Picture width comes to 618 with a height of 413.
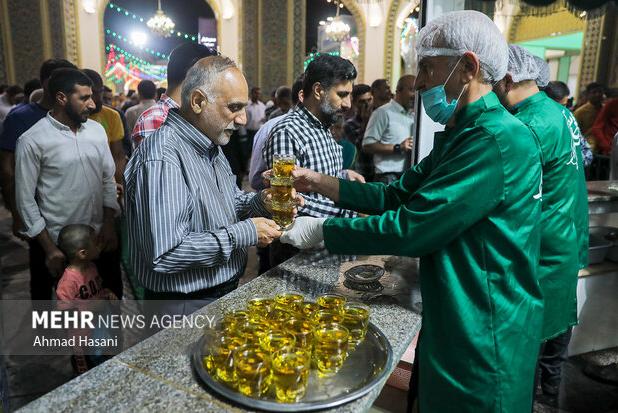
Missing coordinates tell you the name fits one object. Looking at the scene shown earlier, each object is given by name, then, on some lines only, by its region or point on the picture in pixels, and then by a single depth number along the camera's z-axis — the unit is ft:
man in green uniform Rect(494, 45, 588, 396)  7.78
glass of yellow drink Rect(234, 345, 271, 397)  3.77
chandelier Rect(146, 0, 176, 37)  52.03
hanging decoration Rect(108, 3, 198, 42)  62.99
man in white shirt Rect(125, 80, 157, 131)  19.11
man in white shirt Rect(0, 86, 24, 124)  23.93
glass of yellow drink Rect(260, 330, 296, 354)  4.01
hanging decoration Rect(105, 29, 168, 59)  66.28
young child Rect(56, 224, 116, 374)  9.14
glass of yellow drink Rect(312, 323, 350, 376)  4.17
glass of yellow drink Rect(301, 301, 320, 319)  4.76
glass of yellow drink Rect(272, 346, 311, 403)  3.71
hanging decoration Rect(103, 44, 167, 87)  67.46
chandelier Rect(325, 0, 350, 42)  49.08
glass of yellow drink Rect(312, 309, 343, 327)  4.71
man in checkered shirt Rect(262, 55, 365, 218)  8.61
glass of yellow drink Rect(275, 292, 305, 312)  4.87
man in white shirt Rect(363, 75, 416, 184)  16.43
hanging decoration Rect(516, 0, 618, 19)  19.25
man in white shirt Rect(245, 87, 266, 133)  33.17
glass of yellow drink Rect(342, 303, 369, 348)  4.67
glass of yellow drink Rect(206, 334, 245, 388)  3.94
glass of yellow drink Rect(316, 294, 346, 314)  4.91
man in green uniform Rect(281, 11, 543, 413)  4.48
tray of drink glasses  3.73
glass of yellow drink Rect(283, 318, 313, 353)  4.22
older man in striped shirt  5.61
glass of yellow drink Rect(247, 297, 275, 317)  4.82
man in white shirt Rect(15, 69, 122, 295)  9.20
